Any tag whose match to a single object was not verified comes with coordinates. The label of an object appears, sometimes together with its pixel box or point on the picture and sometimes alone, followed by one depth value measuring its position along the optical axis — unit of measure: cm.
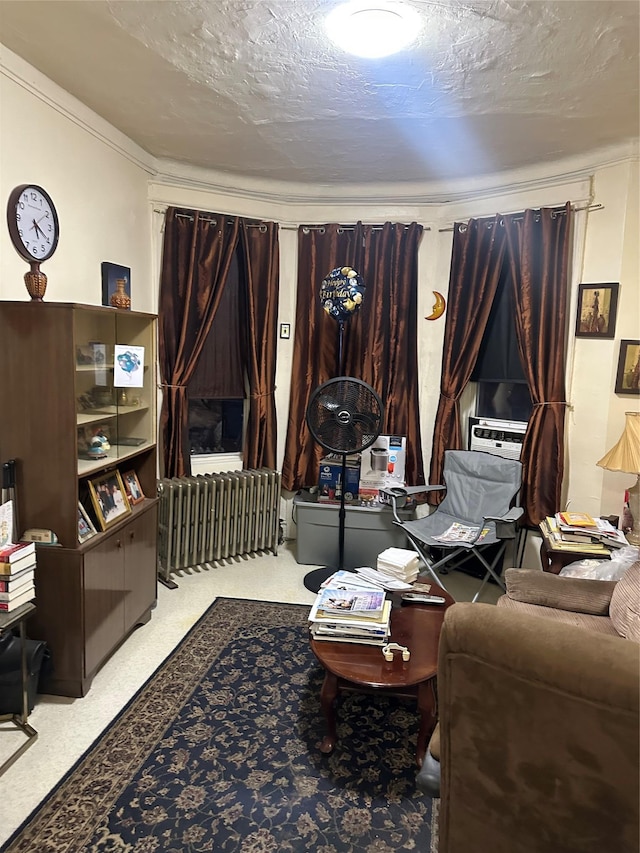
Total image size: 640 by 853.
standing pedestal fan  333
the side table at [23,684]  197
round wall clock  226
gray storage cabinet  373
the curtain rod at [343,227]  393
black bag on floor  213
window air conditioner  374
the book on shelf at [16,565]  201
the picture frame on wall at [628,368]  316
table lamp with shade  269
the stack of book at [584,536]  272
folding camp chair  324
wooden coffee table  191
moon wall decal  395
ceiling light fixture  194
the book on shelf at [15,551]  201
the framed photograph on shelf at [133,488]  292
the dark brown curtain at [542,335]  338
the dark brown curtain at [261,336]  395
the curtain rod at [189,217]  370
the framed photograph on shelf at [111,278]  311
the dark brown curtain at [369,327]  390
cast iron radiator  353
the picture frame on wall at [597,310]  323
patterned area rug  169
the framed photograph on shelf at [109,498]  255
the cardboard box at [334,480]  389
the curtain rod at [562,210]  325
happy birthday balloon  350
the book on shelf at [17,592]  202
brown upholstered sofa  99
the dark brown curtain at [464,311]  365
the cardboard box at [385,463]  394
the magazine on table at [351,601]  217
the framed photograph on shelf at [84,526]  241
